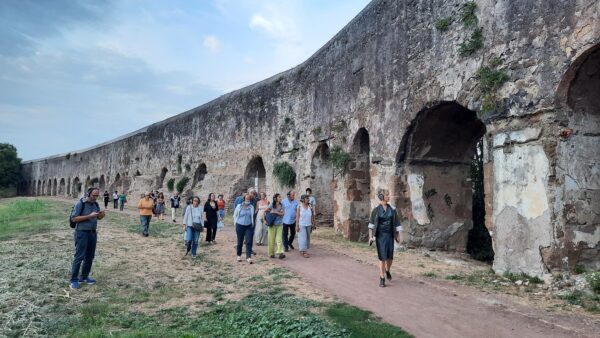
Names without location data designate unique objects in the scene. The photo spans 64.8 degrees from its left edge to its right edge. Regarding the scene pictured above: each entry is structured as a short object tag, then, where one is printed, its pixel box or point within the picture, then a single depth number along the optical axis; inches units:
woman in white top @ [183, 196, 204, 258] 370.0
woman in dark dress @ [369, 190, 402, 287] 266.2
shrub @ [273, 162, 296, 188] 637.9
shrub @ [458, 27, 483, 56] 321.4
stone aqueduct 261.7
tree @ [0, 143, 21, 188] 2140.7
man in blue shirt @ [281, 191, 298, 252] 389.4
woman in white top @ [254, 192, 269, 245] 429.9
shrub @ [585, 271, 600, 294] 231.5
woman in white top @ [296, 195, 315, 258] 384.5
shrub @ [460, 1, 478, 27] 329.7
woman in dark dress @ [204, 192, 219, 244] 437.1
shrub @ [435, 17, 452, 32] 356.8
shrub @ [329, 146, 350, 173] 498.2
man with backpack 260.5
